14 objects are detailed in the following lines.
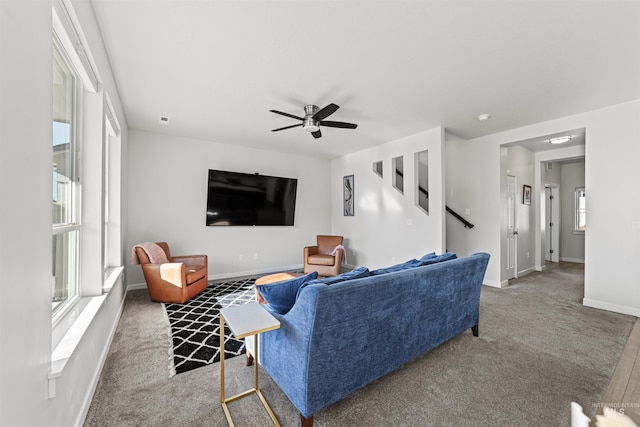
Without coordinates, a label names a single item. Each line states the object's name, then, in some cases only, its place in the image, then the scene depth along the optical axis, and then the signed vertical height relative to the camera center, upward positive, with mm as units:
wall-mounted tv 5062 +282
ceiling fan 3306 +1147
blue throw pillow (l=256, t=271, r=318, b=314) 1771 -521
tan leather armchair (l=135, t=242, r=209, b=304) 3611 -904
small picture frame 5426 +394
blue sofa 1519 -763
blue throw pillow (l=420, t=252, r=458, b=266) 2359 -414
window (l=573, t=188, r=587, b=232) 6637 +122
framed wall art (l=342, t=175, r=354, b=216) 6168 +440
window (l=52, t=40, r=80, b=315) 1676 +176
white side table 1452 -612
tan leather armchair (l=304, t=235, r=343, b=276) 5082 -840
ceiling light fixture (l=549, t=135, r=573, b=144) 4297 +1227
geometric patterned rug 2320 -1219
